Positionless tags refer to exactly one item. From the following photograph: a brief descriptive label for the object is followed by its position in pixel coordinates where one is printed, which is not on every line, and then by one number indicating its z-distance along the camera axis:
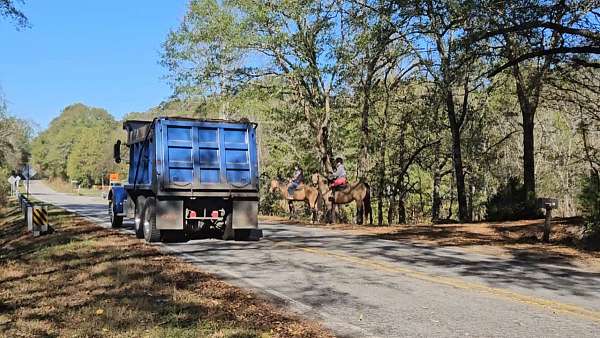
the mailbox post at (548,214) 15.16
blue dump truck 13.37
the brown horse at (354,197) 24.66
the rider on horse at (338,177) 23.48
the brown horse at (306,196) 27.19
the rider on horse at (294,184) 27.27
